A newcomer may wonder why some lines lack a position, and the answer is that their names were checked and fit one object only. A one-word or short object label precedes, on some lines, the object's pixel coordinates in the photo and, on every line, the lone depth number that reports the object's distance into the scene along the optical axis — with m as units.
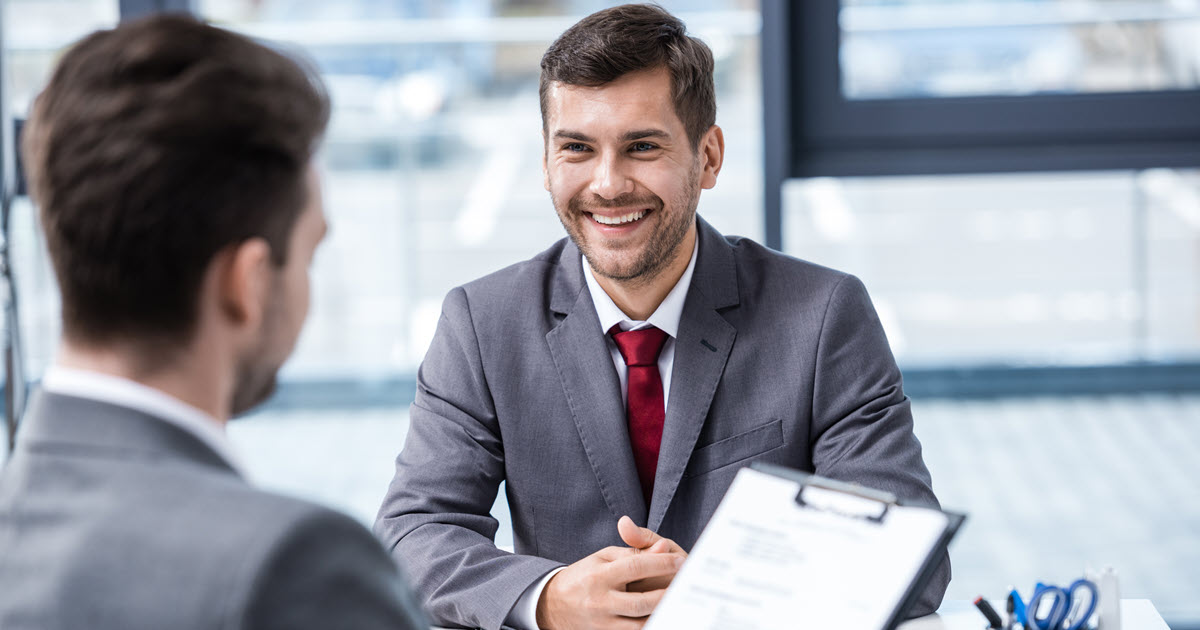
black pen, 2.25
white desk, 2.33
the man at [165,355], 1.69
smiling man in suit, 2.50
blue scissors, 2.22
